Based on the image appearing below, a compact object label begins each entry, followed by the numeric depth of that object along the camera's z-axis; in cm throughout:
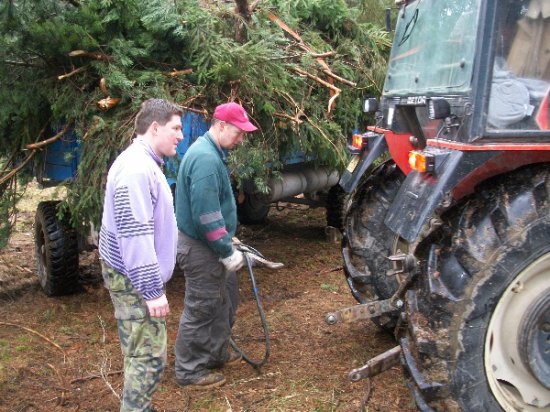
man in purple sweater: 281
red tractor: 275
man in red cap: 362
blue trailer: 479
